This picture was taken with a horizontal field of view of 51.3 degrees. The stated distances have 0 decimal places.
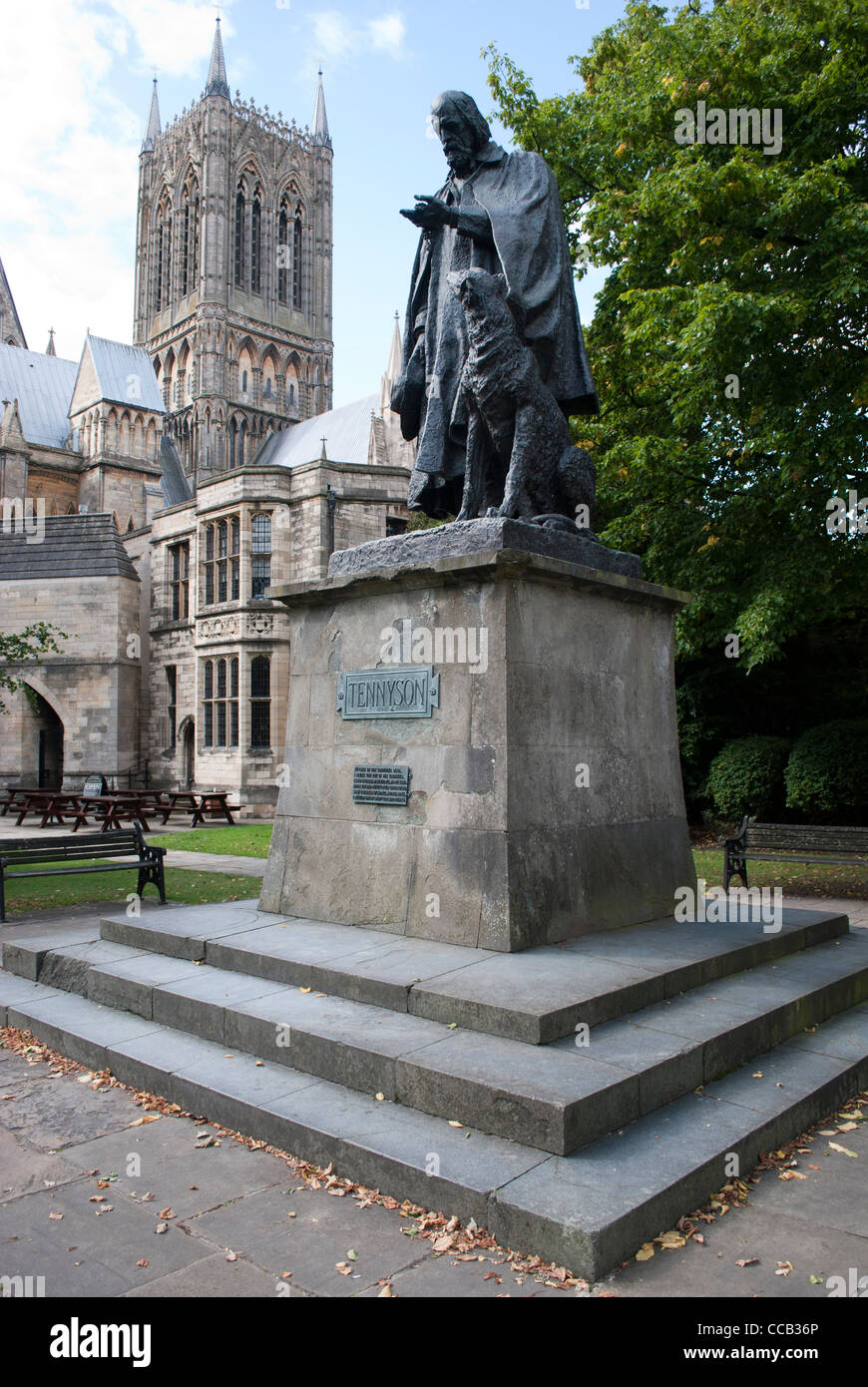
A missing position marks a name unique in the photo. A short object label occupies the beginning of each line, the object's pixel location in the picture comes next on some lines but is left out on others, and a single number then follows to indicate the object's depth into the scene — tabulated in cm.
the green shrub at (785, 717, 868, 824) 1570
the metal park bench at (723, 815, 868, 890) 1110
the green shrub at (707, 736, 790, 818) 1736
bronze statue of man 627
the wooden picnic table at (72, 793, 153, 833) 2042
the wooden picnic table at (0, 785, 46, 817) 2606
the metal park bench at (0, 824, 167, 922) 987
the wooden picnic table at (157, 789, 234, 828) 2453
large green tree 1133
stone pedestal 531
